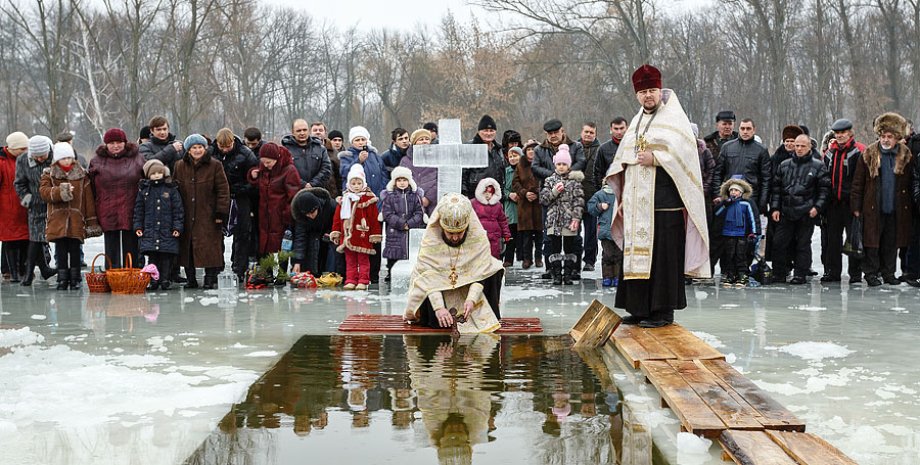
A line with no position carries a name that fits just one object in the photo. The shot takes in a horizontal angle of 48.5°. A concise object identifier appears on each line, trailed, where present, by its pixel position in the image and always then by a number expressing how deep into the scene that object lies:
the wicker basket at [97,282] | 11.54
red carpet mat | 8.47
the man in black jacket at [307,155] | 12.91
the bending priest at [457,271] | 8.35
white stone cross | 11.13
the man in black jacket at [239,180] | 12.36
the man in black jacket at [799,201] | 11.87
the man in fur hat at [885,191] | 11.81
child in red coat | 11.87
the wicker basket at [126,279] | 11.39
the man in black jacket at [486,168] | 13.30
